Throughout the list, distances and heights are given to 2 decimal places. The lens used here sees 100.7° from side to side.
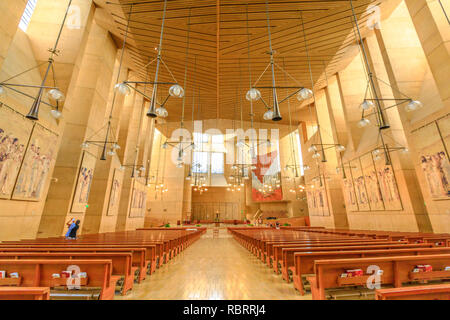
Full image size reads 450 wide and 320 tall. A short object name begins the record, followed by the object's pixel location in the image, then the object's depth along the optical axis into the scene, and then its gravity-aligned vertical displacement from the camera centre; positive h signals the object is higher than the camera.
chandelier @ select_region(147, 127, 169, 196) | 17.80 +3.86
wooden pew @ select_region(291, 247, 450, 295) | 2.56 -0.52
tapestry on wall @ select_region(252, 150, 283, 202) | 20.92 +4.56
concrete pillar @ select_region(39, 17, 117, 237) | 6.30 +3.76
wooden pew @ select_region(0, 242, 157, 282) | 2.95 -0.47
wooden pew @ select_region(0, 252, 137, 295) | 2.48 -0.50
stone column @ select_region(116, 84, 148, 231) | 10.63 +4.27
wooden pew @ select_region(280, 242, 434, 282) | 3.04 -0.50
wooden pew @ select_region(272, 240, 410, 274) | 3.46 -0.51
